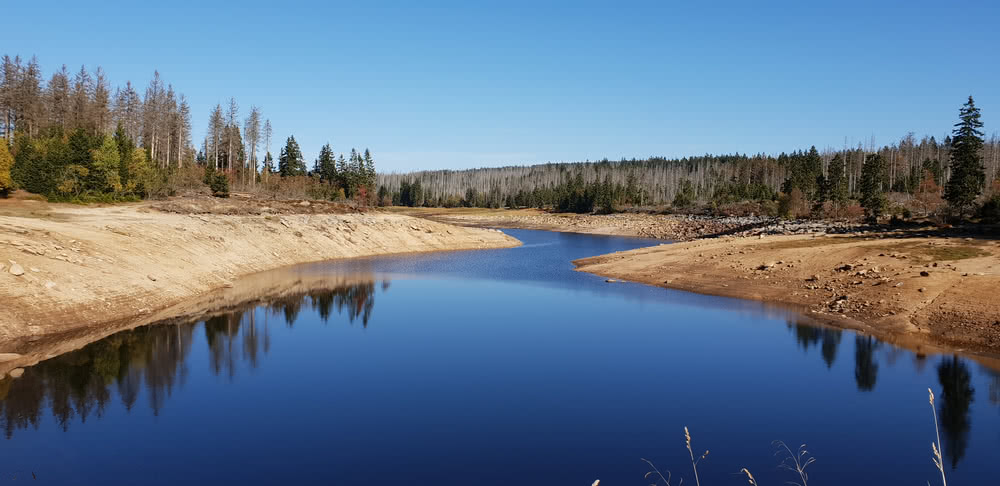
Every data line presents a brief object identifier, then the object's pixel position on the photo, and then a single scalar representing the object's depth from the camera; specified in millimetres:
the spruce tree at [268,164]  101100
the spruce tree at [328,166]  121125
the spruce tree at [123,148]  57462
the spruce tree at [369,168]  132150
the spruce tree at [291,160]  110750
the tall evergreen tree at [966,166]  54188
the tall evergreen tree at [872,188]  71188
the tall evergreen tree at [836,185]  90188
